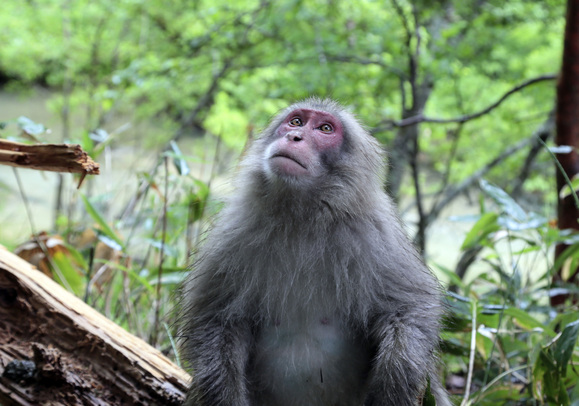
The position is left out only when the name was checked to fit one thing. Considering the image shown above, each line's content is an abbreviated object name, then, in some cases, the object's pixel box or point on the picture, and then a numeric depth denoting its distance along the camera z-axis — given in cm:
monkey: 265
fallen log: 268
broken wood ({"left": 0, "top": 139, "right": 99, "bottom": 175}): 263
